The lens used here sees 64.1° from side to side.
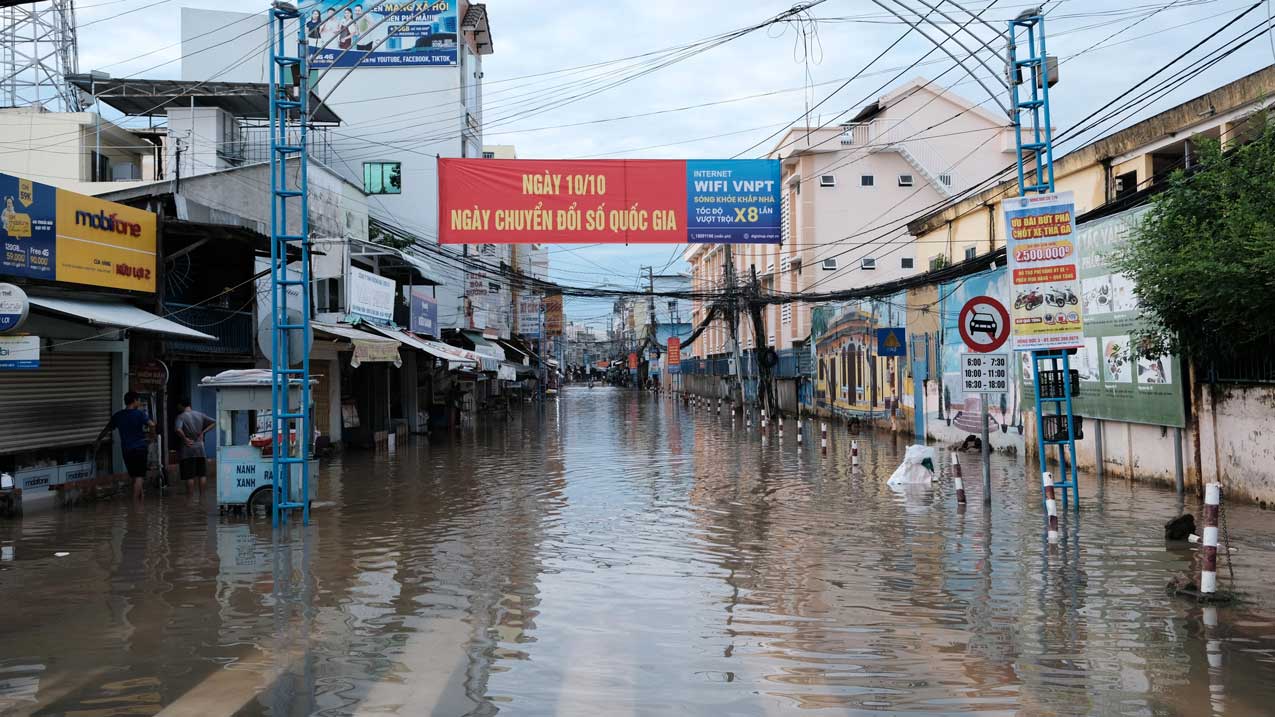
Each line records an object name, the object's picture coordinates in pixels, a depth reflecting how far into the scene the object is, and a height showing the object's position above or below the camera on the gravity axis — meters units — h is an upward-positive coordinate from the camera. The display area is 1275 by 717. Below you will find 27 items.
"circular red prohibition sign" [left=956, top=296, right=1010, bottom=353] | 13.72 +0.74
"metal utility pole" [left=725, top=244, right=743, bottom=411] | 39.84 +3.16
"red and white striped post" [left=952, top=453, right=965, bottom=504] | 14.79 -1.51
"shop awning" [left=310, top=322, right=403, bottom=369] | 23.66 +1.26
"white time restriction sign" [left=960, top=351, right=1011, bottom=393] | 13.78 +0.11
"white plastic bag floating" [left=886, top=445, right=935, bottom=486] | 17.58 -1.56
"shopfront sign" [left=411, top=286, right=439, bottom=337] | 34.38 +2.87
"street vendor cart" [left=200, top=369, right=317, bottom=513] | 14.57 -0.76
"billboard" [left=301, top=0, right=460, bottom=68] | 47.31 +16.81
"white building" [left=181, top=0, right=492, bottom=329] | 47.69 +13.18
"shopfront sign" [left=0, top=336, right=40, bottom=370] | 14.00 +0.76
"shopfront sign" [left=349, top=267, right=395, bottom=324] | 24.85 +2.63
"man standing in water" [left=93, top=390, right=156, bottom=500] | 16.41 -0.53
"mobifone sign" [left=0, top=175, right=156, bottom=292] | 15.12 +2.70
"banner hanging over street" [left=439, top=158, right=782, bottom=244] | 19.28 +3.65
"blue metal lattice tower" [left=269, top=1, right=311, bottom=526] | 13.32 +1.08
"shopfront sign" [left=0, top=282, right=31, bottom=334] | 13.32 +1.30
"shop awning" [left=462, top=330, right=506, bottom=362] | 44.84 +2.26
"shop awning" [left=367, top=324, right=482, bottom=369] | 28.62 +1.39
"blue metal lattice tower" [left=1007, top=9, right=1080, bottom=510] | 13.82 +2.99
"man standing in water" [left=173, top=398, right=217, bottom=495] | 17.36 -0.71
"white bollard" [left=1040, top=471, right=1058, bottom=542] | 11.60 -1.52
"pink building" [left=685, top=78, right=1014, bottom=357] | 50.09 +10.39
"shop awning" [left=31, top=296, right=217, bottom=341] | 15.20 +1.41
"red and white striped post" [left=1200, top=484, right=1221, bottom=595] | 8.31 -1.41
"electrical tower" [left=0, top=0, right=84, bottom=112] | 32.53 +11.52
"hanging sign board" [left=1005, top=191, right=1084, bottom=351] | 13.30 +1.41
